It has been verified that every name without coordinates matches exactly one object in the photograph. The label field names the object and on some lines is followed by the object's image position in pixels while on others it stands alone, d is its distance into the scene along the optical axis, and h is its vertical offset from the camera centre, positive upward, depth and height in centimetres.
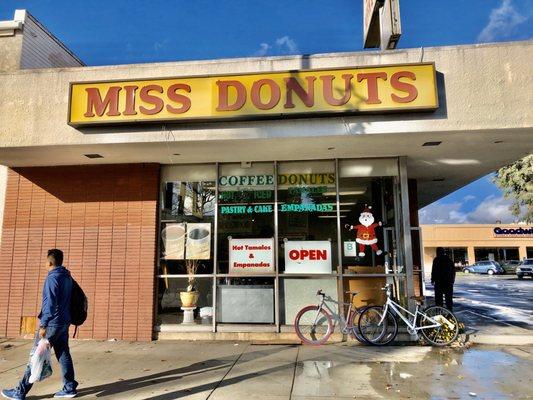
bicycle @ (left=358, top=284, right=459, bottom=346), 802 -109
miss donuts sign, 732 +280
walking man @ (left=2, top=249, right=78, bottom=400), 525 -63
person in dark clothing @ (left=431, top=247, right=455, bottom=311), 1020 -31
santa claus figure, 905 +66
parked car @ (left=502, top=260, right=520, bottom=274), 4269 -50
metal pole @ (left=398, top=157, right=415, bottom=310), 859 +62
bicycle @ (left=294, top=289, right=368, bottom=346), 826 -108
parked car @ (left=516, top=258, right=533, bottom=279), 3262 -55
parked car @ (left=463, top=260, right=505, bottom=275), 4153 -57
